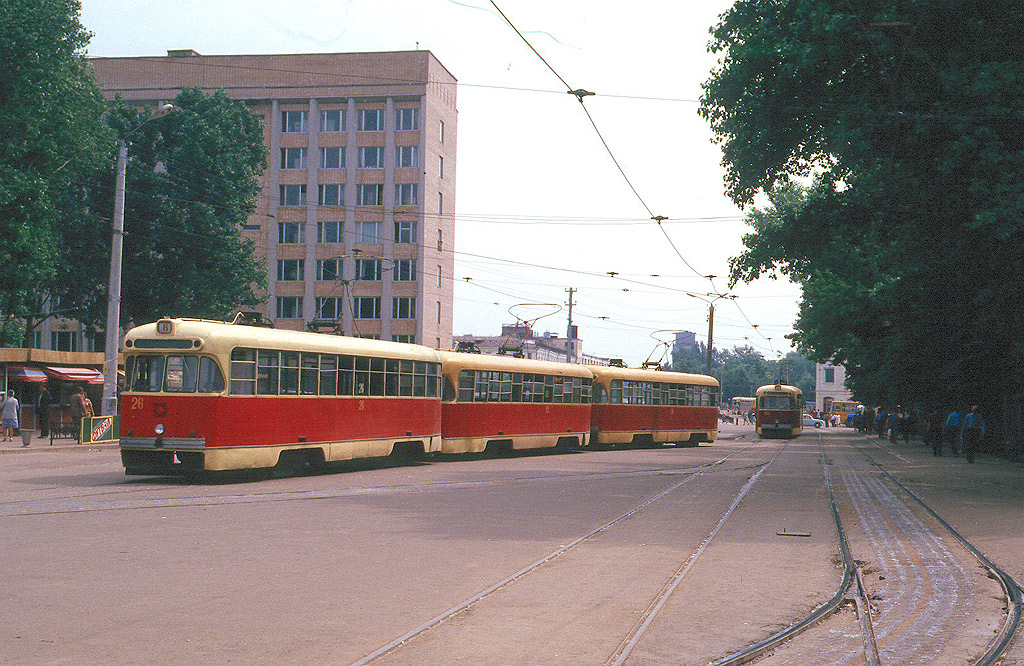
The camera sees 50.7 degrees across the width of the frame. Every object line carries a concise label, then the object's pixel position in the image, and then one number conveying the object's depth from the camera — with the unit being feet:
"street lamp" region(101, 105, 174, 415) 101.40
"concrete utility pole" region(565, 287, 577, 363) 215.02
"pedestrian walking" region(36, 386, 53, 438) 115.55
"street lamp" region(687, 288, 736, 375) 225.68
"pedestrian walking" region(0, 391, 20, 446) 104.58
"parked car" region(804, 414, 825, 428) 301.51
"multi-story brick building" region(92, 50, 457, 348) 241.76
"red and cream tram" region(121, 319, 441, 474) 59.21
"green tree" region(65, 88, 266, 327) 158.51
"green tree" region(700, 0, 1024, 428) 59.57
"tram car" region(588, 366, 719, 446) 117.39
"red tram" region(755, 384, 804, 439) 187.93
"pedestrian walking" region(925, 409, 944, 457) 112.57
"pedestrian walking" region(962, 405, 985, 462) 100.99
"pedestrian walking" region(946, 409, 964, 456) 112.37
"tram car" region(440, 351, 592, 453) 88.99
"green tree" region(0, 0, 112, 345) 113.60
